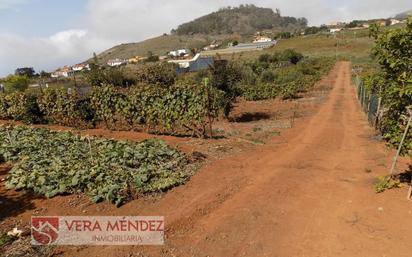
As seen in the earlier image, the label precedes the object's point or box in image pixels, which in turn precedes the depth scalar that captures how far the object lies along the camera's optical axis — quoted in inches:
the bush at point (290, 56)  2600.9
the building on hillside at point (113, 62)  4937.7
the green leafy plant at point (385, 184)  334.5
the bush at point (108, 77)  1128.1
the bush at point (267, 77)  1480.2
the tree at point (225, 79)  757.9
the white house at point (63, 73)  4481.3
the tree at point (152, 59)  3611.7
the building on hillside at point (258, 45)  4453.0
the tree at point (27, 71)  3892.7
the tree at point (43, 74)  3419.0
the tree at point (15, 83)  1895.8
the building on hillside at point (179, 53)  5246.1
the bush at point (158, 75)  1167.0
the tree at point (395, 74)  298.4
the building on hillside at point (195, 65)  2313.0
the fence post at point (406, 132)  303.2
